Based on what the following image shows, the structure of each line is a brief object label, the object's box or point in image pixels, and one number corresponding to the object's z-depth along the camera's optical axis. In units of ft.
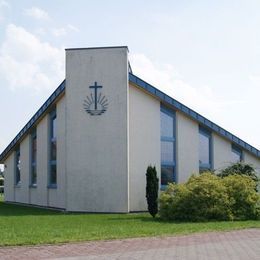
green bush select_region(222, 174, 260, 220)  67.62
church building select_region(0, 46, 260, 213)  83.71
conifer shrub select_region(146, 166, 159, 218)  74.08
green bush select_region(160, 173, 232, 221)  65.72
